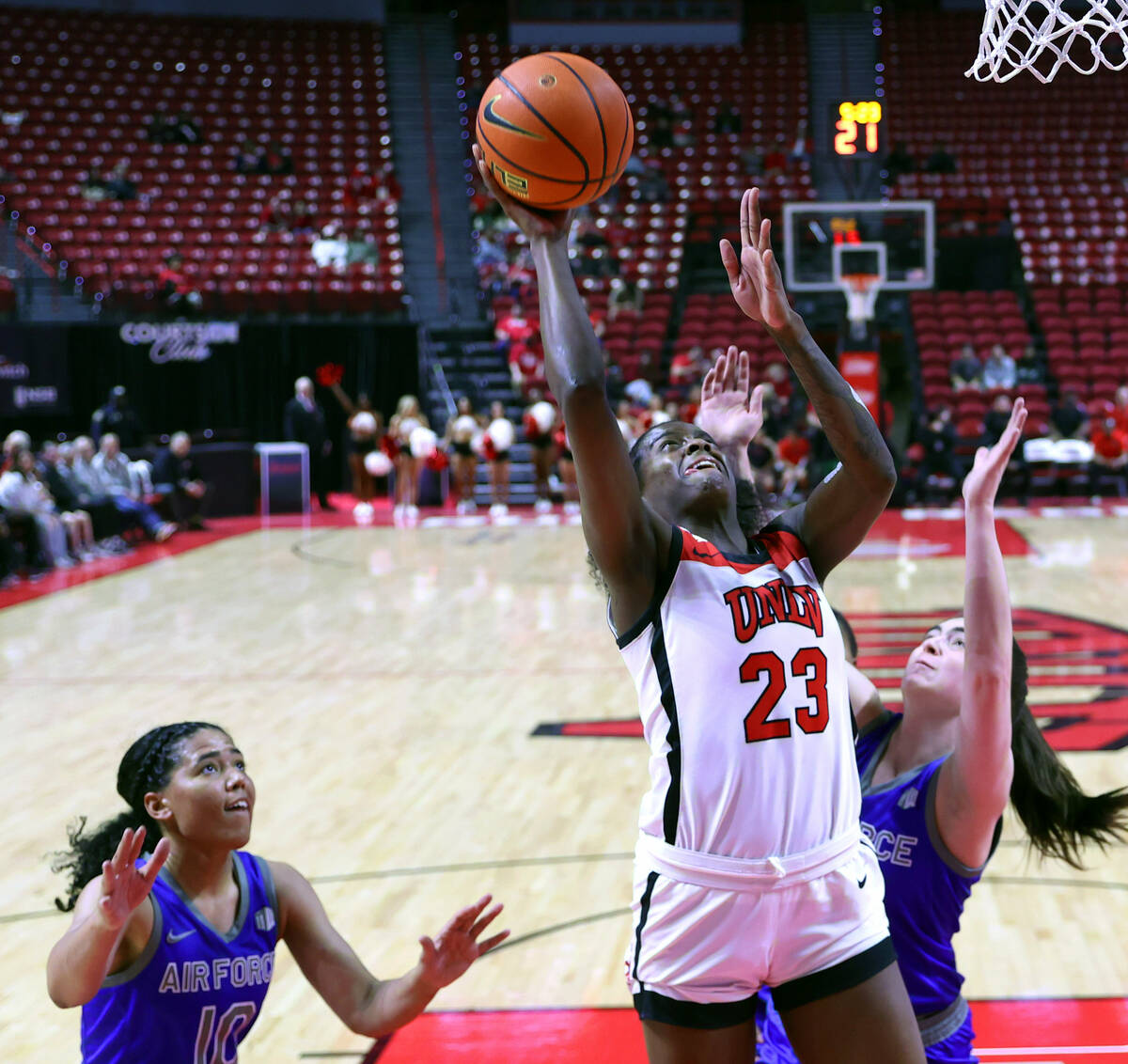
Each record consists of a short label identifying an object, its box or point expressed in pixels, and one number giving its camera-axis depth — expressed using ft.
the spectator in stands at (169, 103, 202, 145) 70.95
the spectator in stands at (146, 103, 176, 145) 70.79
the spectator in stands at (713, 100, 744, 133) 74.64
